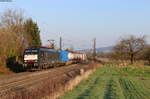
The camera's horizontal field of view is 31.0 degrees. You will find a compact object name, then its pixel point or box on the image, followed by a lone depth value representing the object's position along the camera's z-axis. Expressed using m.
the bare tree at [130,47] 81.62
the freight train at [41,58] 38.44
